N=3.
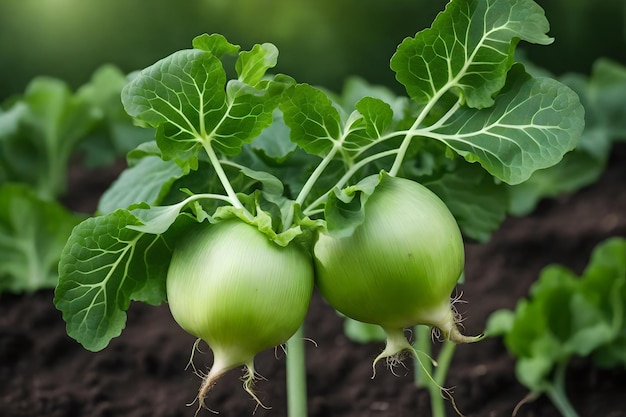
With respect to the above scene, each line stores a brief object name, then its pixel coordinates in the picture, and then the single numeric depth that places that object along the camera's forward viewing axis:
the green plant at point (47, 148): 1.71
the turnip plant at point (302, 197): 0.96
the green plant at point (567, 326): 1.37
